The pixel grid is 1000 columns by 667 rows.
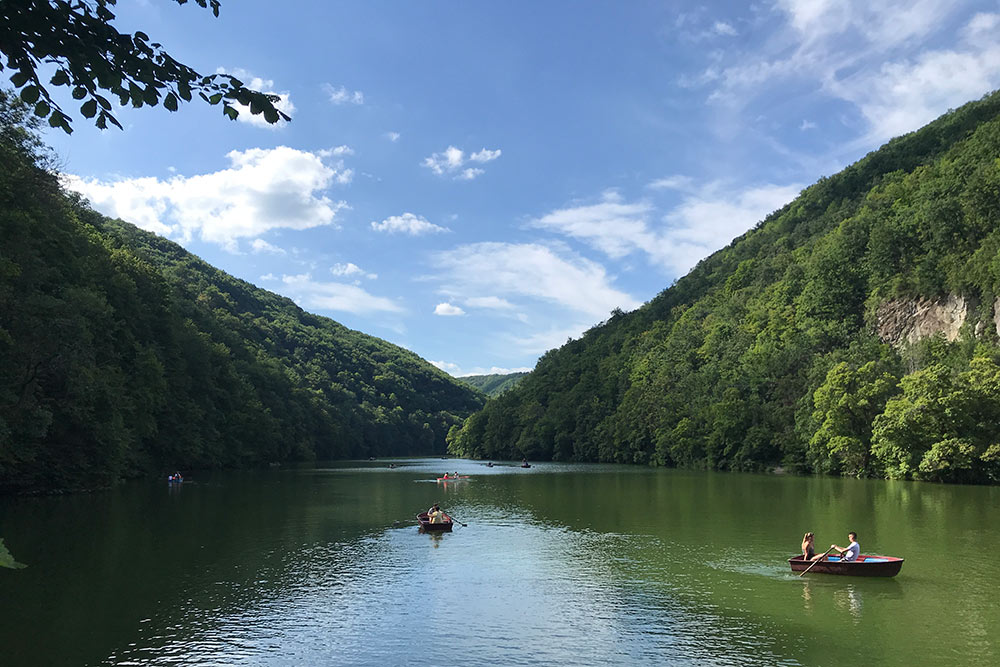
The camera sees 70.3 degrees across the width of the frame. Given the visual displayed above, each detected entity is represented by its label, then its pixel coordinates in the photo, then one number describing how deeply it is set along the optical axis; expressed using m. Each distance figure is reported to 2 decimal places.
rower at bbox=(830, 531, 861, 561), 24.02
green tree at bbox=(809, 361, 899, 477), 69.50
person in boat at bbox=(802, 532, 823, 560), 24.78
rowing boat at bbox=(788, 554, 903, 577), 23.41
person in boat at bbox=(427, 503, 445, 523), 36.50
